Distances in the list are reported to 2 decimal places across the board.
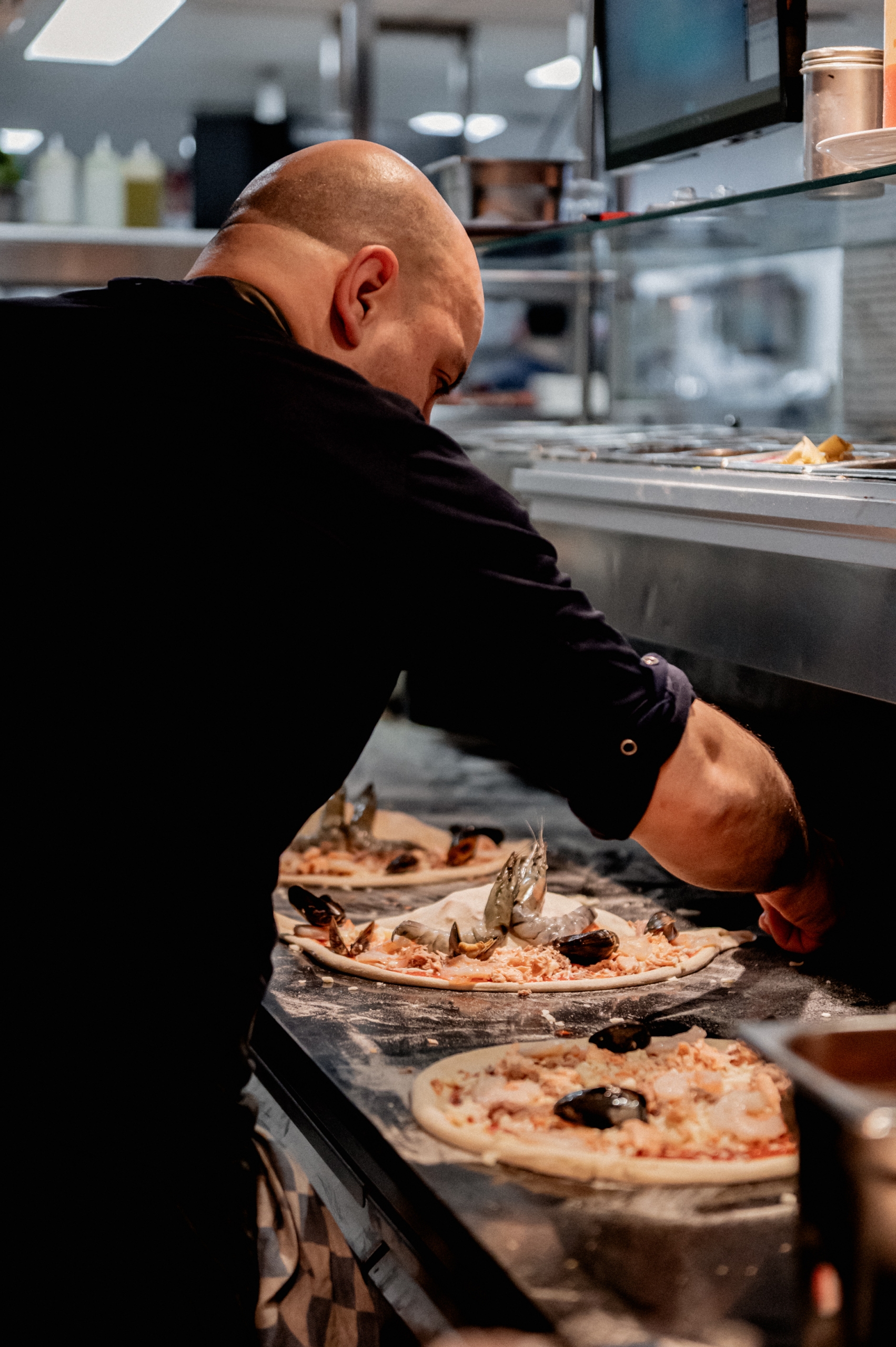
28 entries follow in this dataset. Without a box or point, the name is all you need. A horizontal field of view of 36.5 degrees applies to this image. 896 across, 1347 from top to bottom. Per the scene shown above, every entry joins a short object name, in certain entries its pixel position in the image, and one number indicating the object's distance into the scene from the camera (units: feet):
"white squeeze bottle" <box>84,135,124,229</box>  12.96
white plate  4.18
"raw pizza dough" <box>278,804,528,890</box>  6.20
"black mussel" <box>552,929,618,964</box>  4.97
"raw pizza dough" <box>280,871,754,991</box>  4.82
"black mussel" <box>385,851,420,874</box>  6.33
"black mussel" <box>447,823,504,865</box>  6.43
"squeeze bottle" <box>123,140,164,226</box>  13.09
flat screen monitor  5.40
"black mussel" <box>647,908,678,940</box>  5.26
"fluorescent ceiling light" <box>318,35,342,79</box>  19.67
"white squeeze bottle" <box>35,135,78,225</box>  12.85
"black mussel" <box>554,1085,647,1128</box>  3.66
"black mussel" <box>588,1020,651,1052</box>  4.16
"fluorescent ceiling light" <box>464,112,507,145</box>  25.41
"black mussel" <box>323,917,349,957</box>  5.13
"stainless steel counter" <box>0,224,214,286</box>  12.60
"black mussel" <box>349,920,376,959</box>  5.12
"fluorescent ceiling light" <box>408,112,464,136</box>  25.36
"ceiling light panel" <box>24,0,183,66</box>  13.12
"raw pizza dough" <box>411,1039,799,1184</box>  3.41
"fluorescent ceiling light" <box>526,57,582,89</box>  21.63
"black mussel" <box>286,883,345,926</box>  5.33
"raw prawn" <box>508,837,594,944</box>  5.24
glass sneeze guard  5.33
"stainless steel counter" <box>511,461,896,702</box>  4.44
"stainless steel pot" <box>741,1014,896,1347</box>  2.27
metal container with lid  4.60
